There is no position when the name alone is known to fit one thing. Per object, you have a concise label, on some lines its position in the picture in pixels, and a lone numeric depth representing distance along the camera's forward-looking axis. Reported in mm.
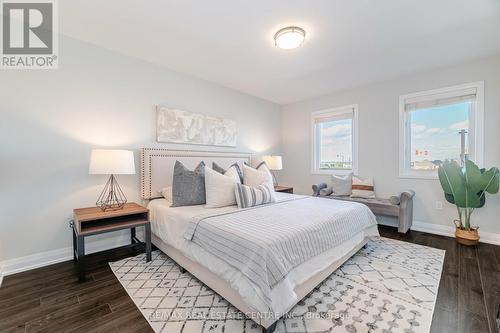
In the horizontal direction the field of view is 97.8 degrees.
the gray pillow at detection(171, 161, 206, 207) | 2582
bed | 1399
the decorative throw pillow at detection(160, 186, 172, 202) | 2867
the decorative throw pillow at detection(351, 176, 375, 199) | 3877
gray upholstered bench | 3277
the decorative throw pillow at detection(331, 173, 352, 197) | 4066
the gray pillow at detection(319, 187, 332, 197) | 4180
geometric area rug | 1512
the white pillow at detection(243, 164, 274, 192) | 2971
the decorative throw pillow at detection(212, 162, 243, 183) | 3181
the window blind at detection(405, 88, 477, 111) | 3148
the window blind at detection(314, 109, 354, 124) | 4316
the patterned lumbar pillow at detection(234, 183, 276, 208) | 2492
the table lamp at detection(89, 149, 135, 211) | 2264
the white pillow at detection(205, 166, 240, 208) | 2523
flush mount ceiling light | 2318
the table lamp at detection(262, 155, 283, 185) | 4352
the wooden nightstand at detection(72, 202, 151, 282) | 2059
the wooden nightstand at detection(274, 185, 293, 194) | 4200
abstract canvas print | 3225
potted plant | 2713
